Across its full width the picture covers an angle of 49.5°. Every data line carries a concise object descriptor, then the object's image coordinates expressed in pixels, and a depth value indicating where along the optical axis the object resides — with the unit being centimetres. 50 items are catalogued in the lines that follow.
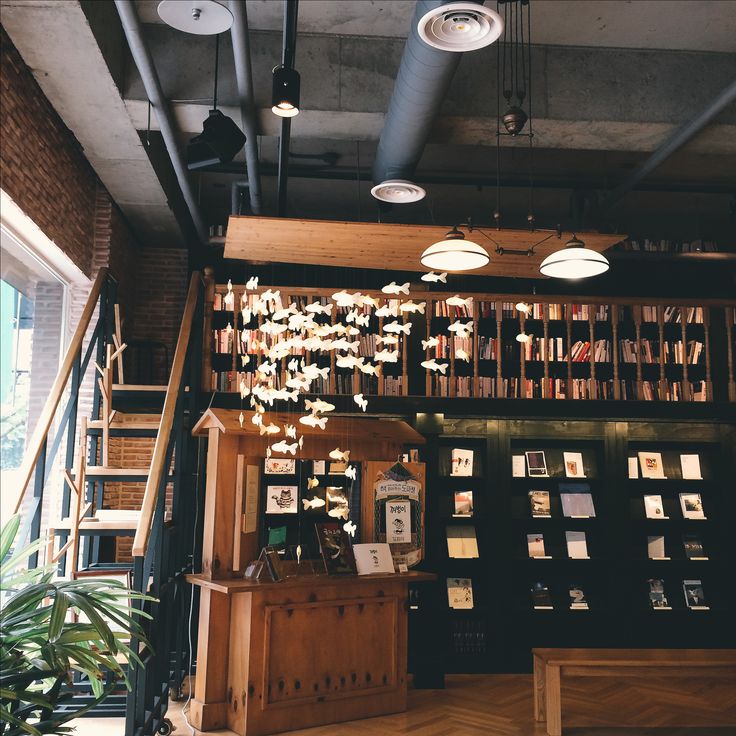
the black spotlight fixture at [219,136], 505
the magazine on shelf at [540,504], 787
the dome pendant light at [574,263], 486
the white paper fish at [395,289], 698
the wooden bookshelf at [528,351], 735
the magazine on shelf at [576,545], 779
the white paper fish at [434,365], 691
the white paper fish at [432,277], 607
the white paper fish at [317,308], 698
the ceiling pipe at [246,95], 414
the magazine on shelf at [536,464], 798
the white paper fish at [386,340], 676
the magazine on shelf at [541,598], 766
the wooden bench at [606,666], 526
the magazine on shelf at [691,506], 801
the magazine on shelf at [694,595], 789
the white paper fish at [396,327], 686
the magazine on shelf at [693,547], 795
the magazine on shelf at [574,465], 798
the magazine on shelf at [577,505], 790
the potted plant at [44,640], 324
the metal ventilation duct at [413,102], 436
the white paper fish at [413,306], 674
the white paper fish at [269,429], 557
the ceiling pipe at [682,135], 524
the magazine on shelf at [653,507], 799
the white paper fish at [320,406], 619
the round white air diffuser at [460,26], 344
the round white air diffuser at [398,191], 555
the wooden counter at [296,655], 513
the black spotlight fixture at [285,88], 443
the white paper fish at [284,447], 565
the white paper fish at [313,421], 586
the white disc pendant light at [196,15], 425
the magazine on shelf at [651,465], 806
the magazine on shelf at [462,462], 781
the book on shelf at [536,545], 779
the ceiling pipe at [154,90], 425
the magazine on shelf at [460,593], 759
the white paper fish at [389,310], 702
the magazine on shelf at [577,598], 772
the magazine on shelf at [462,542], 764
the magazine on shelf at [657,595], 783
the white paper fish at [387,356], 700
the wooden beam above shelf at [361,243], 608
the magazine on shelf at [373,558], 571
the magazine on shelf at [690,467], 810
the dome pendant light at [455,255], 477
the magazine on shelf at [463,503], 771
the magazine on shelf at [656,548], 790
